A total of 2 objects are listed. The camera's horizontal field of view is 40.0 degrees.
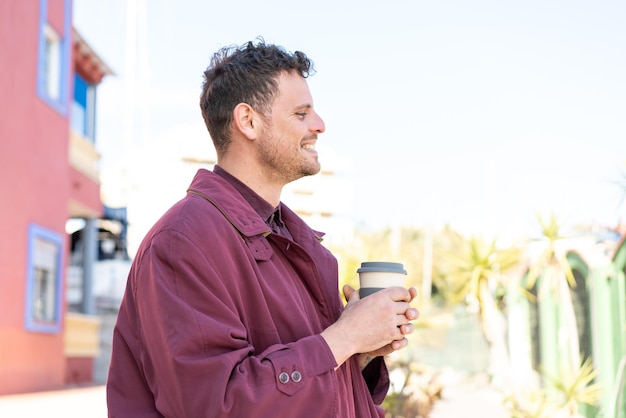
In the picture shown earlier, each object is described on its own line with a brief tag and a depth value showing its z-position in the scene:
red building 11.96
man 1.79
